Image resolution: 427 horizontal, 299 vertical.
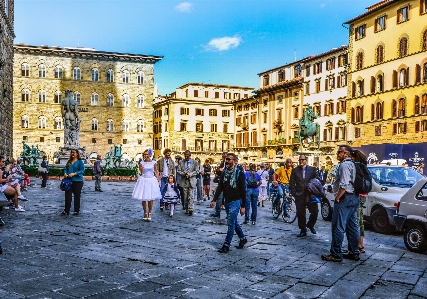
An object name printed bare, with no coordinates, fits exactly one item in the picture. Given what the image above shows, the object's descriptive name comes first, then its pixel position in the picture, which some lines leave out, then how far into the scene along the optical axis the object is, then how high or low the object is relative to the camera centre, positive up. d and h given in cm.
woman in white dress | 1126 -83
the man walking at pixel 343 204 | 727 -81
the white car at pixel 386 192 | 1058 -95
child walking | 1250 -119
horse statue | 3700 +177
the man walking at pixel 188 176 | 1307 -73
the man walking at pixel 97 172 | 2144 -106
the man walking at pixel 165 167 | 1346 -52
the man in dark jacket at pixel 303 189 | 995 -82
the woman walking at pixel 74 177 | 1223 -73
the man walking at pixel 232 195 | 791 -75
